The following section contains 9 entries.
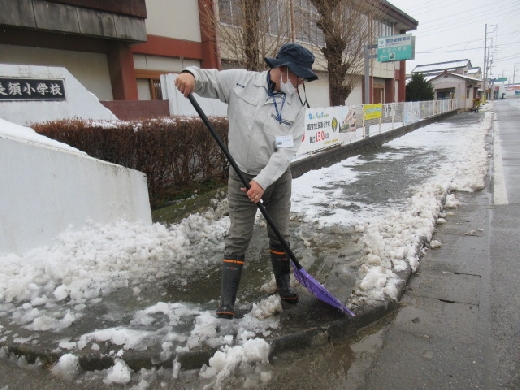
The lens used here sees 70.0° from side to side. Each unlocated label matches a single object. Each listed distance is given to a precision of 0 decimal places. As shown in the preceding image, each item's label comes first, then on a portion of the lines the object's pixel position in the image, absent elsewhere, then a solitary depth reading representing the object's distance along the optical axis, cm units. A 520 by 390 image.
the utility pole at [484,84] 5887
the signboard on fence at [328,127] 902
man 253
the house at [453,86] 4438
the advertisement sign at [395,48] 1304
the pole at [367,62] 1324
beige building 763
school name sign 442
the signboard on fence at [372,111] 1287
